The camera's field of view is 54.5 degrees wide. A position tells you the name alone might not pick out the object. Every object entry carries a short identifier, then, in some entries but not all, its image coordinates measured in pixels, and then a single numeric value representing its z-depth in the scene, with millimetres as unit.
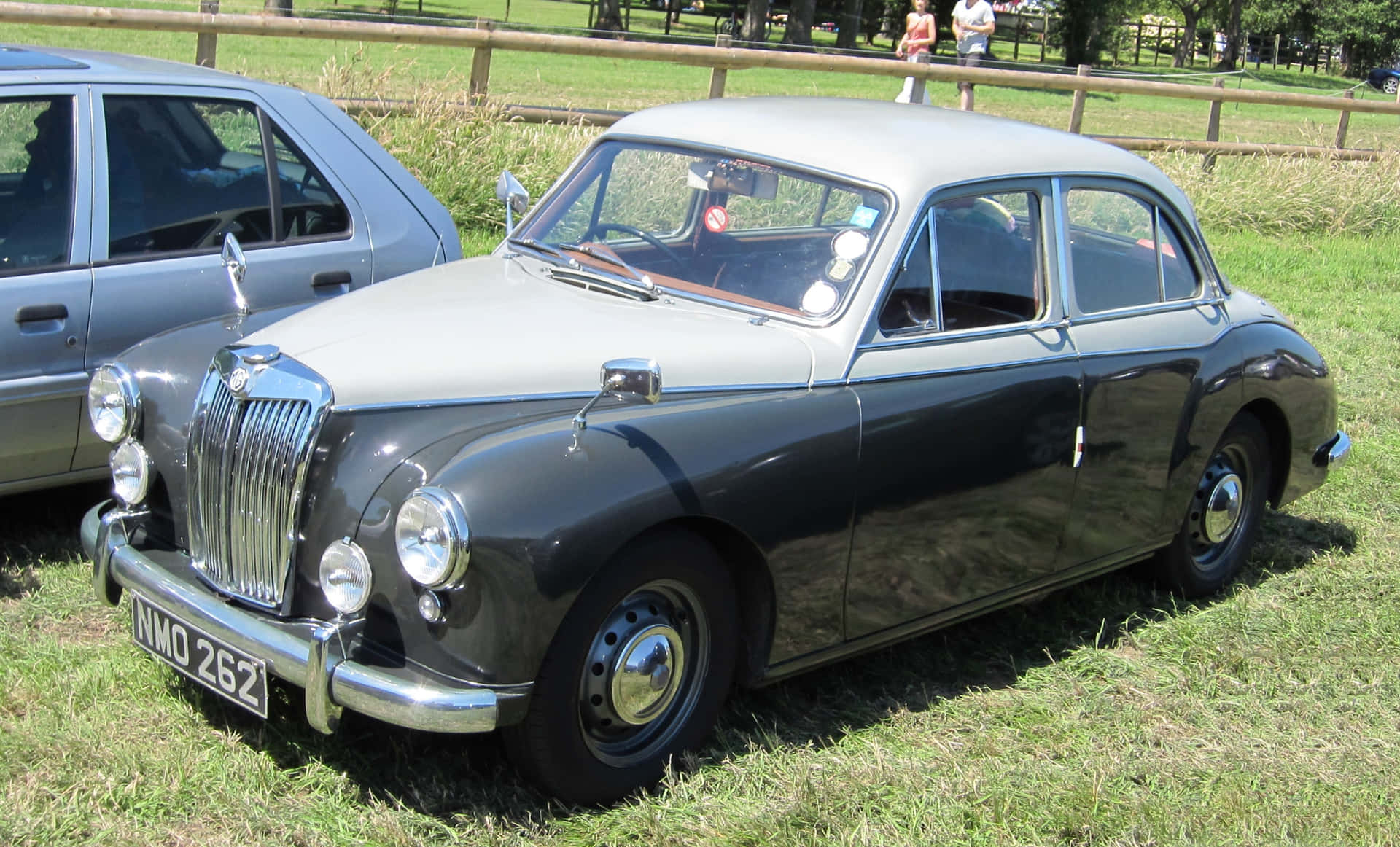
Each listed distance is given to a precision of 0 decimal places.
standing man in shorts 15367
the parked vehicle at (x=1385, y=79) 51000
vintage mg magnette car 3111
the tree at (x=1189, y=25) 57094
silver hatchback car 4383
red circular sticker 4258
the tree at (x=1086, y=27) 47219
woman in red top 15219
